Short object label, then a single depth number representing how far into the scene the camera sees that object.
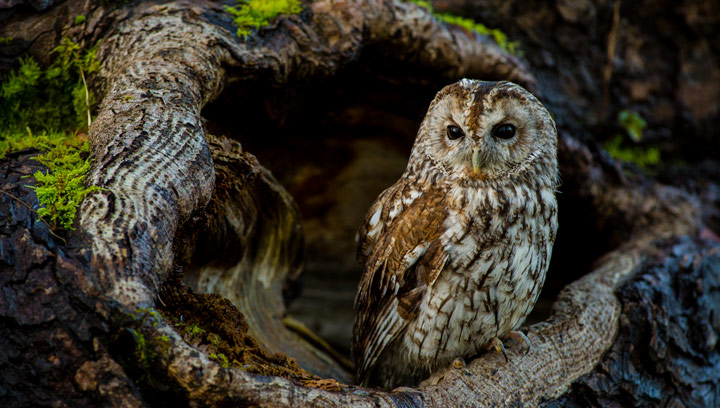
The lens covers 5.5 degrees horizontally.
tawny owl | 7.25
